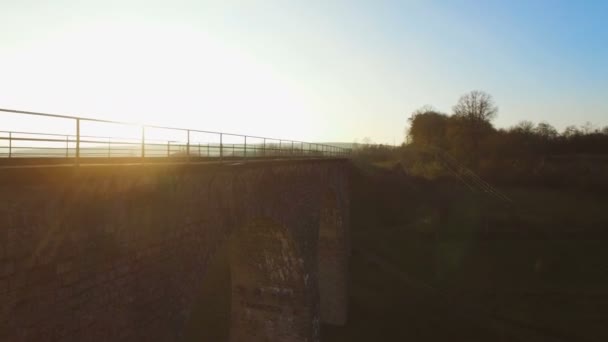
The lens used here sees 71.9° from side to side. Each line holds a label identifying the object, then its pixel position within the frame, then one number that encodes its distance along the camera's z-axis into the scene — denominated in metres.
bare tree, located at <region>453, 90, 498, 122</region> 56.12
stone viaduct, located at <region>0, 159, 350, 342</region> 4.68
